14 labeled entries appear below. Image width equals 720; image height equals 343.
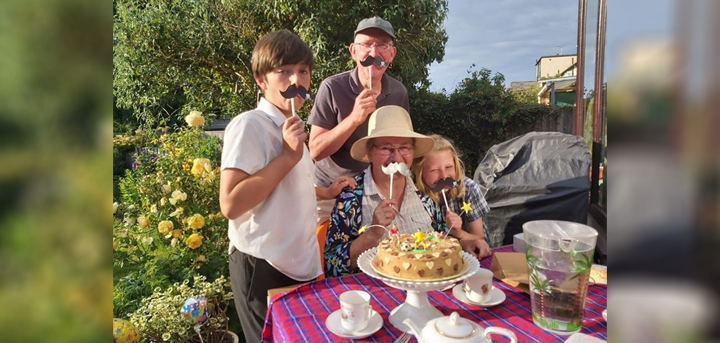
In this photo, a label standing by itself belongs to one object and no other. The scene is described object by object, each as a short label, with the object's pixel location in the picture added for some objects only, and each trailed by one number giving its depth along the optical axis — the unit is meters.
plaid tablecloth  1.22
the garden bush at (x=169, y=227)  3.01
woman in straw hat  1.85
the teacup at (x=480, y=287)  1.40
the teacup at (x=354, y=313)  1.21
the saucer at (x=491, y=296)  1.38
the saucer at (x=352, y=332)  1.20
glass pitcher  1.12
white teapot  1.11
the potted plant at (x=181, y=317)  2.37
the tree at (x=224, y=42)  6.18
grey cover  3.02
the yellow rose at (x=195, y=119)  3.44
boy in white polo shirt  1.51
